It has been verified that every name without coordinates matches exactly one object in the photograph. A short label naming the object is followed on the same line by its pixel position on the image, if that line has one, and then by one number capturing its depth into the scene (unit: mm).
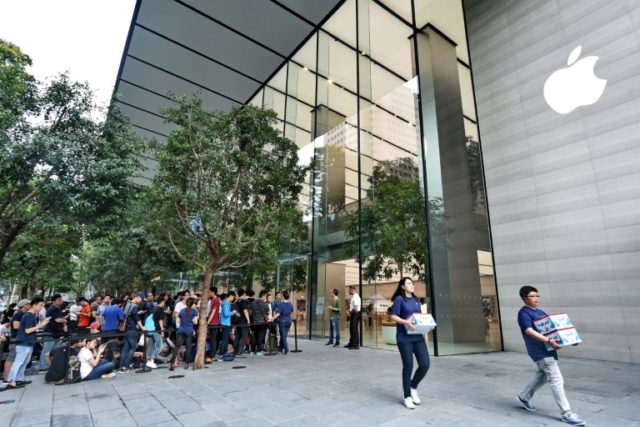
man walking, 3664
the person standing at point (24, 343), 5875
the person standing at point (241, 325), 8797
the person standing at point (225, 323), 8406
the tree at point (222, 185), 7312
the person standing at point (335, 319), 10344
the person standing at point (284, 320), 9211
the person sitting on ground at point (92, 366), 6145
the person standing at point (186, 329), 7314
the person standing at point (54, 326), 7645
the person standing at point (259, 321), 9148
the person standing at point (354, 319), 9695
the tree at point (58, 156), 7965
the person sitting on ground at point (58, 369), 6023
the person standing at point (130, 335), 7113
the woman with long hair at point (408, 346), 4234
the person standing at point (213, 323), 8258
